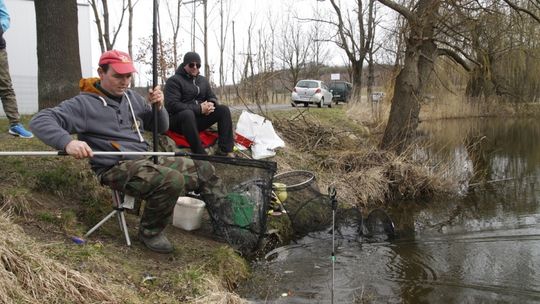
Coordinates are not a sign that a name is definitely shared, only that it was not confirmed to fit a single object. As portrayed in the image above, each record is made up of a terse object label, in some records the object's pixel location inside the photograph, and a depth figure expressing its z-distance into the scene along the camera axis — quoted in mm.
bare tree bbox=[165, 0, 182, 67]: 20148
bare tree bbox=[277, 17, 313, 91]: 34062
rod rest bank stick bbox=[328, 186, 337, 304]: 4332
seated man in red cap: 3668
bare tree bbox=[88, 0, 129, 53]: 14828
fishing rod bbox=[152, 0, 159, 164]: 4164
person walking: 5012
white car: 20770
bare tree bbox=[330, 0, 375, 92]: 23922
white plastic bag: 7031
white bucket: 4781
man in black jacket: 5508
